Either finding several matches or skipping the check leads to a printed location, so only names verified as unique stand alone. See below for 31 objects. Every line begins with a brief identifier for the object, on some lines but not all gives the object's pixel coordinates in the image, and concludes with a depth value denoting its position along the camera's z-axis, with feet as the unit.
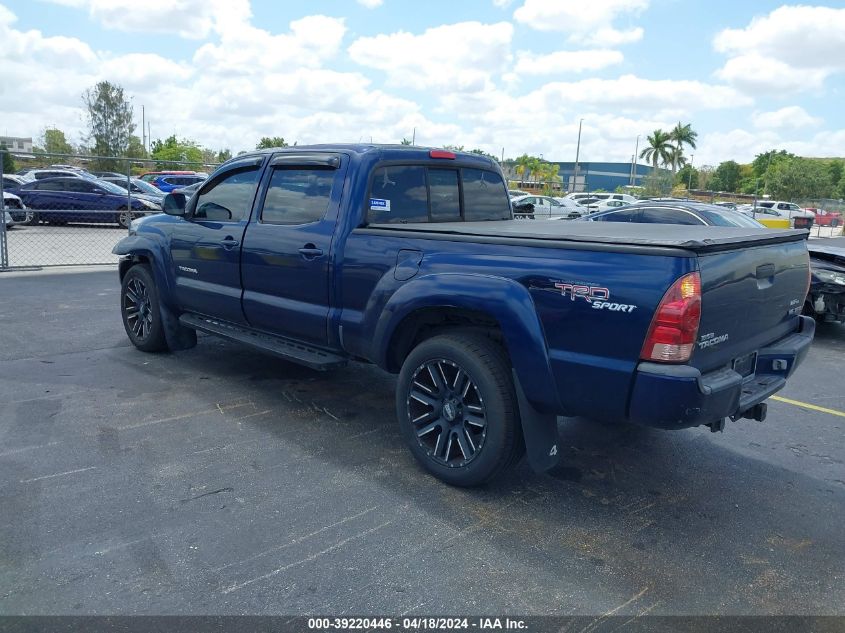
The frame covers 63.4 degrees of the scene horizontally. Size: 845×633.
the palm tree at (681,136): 291.79
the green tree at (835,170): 297.57
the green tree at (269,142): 191.89
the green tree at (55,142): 209.10
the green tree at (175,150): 220.43
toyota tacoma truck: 10.05
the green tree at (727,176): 329.11
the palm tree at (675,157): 295.28
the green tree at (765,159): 315.17
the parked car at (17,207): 58.70
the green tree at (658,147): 293.02
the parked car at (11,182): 74.79
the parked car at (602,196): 130.62
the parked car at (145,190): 71.00
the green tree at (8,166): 96.90
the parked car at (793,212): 94.32
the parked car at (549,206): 91.15
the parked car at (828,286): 25.82
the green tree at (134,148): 183.83
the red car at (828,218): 117.91
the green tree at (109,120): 178.60
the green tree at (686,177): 318.32
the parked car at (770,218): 82.96
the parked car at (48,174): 83.38
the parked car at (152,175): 86.35
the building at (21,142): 300.79
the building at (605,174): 421.18
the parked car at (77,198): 64.49
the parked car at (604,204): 107.20
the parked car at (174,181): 84.17
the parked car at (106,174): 91.77
